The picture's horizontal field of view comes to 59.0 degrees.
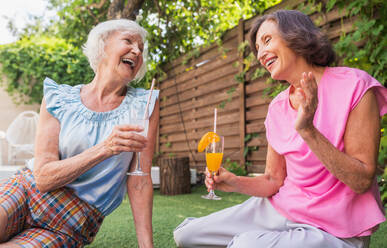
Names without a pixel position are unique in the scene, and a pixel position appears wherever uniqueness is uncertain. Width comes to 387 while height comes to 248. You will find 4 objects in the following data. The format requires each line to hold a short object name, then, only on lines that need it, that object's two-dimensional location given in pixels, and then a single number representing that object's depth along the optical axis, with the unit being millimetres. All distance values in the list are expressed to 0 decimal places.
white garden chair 7754
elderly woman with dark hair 1436
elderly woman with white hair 1717
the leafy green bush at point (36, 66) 9016
